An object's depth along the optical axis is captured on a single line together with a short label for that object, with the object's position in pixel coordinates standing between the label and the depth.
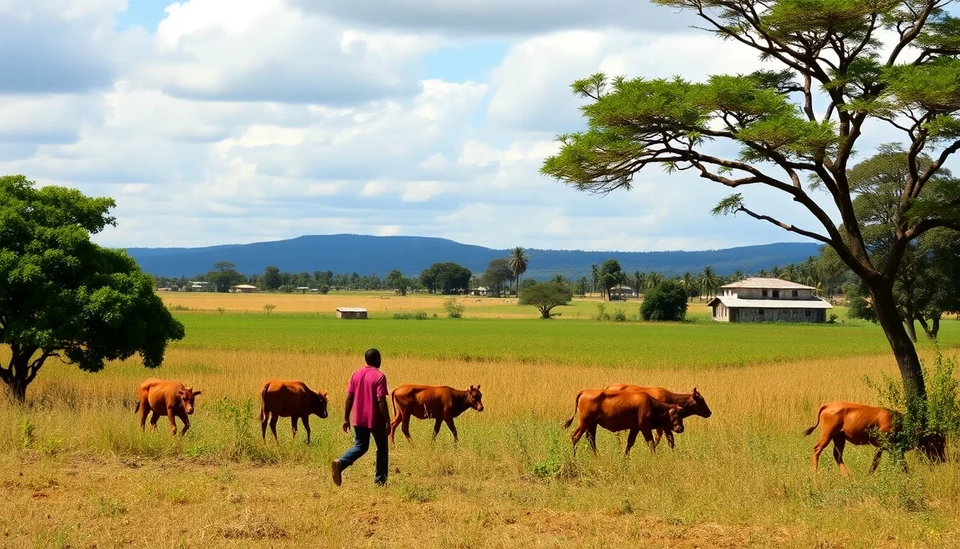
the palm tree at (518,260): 183.88
